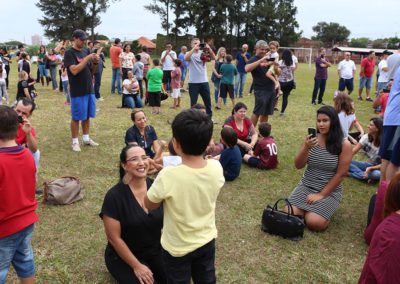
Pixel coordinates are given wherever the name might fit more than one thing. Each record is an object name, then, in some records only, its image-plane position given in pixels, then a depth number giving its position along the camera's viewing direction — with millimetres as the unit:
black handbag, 3545
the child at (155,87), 9492
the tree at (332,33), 85581
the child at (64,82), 11252
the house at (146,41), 62834
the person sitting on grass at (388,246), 1646
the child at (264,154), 5492
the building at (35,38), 68000
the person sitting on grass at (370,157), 5066
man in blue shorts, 5625
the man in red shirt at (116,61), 12273
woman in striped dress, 3729
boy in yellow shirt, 1829
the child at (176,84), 10645
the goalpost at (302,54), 42672
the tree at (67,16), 46969
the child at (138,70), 11195
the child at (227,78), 10242
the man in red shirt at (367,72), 12305
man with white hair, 6824
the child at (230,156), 4938
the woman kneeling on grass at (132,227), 2633
